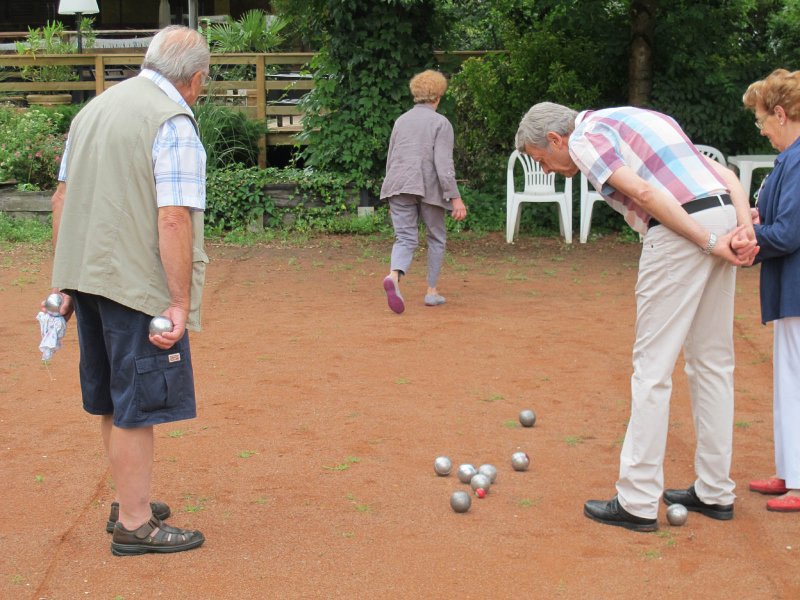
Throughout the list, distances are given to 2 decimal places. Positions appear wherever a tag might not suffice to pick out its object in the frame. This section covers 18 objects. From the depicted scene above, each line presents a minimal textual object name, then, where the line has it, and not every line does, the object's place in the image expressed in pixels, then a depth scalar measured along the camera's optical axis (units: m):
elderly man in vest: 3.61
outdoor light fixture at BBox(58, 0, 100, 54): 15.42
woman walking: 8.16
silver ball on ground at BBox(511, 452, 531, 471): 4.82
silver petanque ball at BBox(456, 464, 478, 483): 4.64
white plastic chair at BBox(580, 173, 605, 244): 11.84
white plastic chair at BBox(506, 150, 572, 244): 11.66
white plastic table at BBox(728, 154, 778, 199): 10.73
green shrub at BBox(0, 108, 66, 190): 12.62
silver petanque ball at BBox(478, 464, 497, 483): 4.62
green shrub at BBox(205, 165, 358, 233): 12.23
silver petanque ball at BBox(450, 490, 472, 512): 4.30
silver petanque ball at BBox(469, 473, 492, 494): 4.50
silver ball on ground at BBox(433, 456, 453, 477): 4.74
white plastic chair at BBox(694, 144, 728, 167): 11.65
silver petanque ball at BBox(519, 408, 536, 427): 5.44
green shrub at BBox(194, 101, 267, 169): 12.87
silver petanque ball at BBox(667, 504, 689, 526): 4.14
